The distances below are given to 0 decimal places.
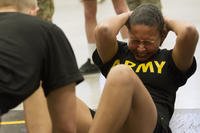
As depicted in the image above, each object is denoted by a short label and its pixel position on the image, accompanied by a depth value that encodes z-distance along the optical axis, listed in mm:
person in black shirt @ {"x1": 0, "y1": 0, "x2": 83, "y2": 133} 3099
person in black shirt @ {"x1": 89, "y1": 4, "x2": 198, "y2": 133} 3566
